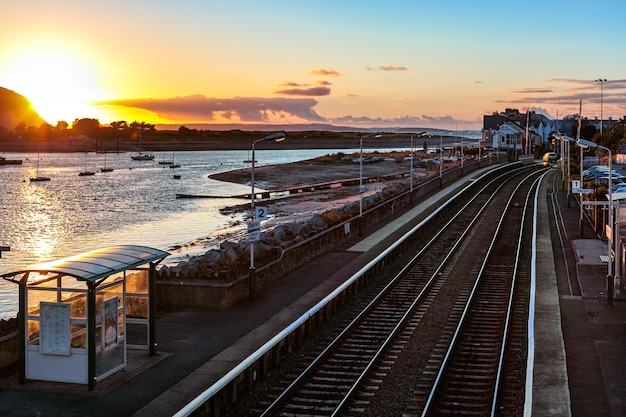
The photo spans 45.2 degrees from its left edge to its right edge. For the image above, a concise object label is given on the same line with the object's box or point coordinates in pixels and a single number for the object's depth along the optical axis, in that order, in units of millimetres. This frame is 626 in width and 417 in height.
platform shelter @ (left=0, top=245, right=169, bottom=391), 15414
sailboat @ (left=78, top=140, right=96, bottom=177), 148800
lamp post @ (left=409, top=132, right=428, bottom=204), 54500
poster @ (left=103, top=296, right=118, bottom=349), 16266
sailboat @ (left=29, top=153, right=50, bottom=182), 132825
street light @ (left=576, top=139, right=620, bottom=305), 23491
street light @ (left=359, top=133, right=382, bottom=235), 38497
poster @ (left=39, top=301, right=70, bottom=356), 15508
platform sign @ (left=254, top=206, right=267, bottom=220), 23797
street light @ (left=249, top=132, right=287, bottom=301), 22484
